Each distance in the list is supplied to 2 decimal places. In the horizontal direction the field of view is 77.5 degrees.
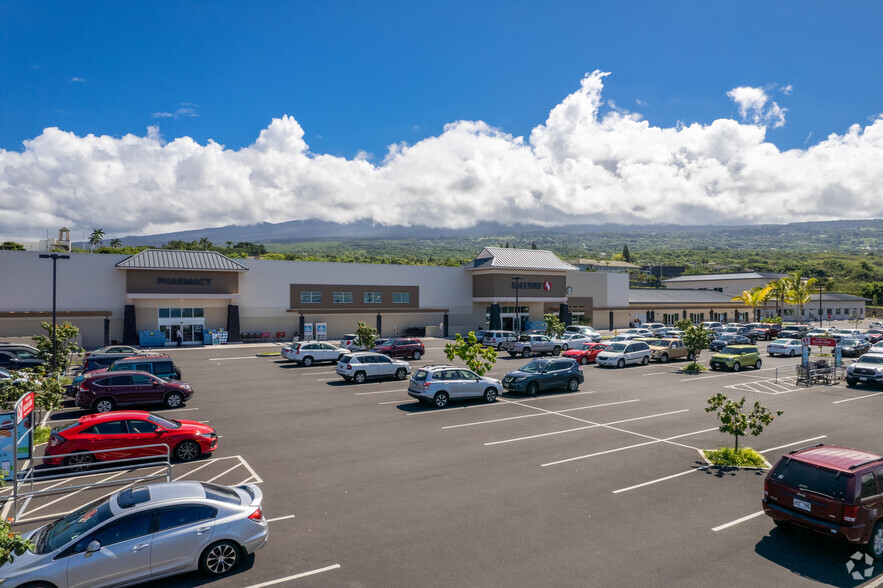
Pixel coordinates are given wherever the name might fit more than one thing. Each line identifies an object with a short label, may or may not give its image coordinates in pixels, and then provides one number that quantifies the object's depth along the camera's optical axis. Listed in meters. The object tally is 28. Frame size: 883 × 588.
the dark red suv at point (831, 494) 8.90
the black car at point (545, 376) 24.64
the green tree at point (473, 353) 25.38
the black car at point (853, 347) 45.12
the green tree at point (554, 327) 46.56
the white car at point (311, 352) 34.88
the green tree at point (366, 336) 39.06
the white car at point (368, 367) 27.98
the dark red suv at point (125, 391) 20.25
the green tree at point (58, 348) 27.48
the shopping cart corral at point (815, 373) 28.55
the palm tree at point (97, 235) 117.69
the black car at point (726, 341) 47.94
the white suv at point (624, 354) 34.66
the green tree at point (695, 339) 33.84
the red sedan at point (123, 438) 13.83
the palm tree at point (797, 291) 74.06
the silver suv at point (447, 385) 21.75
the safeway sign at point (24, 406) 11.95
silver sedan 7.59
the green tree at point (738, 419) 14.73
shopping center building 45.62
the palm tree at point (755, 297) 77.75
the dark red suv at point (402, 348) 38.81
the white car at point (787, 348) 42.75
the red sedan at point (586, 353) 36.47
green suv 33.41
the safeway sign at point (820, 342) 29.26
